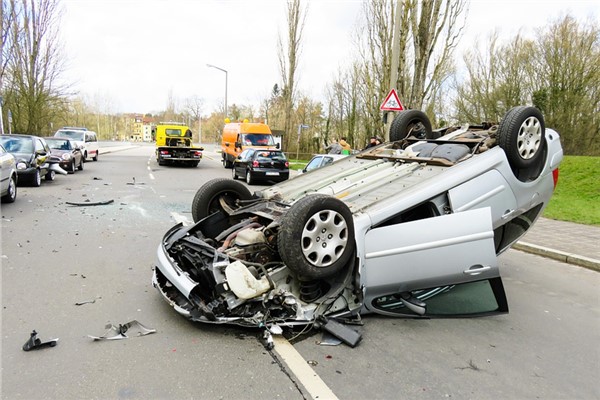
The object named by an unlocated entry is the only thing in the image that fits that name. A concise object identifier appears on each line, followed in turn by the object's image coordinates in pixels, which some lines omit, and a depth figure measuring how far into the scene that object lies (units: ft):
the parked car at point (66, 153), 56.59
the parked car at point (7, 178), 29.84
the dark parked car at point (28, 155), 39.40
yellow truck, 78.18
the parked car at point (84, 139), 78.12
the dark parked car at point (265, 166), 54.44
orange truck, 78.23
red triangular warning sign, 38.58
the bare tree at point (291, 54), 93.35
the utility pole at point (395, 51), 41.04
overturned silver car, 11.54
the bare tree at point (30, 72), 83.30
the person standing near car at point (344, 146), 58.56
